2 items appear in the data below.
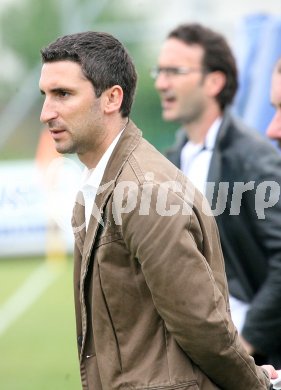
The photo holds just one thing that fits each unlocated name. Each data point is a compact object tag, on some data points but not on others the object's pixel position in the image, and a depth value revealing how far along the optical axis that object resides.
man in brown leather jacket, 6.10
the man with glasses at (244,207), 9.58
